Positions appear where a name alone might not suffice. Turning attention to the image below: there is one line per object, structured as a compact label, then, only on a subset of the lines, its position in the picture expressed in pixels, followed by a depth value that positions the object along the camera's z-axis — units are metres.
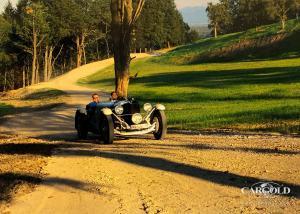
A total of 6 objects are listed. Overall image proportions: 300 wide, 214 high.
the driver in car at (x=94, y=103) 15.38
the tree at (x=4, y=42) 79.69
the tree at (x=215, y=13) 129.49
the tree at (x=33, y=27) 73.12
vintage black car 13.77
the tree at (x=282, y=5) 99.27
